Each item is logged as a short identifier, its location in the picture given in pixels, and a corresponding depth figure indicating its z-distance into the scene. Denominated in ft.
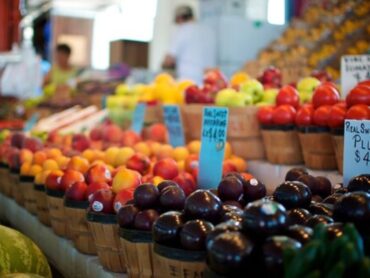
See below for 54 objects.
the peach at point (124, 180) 6.40
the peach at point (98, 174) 7.02
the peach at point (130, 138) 9.99
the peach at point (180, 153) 8.79
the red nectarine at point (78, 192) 6.72
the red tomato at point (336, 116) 6.91
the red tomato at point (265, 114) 8.29
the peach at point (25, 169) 9.38
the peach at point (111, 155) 8.89
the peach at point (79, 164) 8.18
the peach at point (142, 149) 9.24
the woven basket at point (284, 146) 8.07
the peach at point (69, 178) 7.35
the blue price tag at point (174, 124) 9.73
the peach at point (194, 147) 8.93
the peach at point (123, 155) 8.62
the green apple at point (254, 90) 9.53
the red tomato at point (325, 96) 7.52
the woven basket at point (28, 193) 8.98
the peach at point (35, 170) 9.17
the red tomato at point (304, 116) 7.54
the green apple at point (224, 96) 9.25
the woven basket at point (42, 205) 8.43
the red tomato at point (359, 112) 6.59
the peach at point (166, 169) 7.30
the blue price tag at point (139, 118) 11.01
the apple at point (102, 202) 5.95
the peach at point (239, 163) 8.26
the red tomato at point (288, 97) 8.45
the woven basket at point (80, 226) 6.66
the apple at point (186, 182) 6.72
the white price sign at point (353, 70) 8.08
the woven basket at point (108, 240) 5.82
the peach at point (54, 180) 7.59
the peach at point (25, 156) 9.83
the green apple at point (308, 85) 9.31
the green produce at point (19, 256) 6.14
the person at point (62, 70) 25.23
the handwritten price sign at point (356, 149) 5.46
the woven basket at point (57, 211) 7.47
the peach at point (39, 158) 9.33
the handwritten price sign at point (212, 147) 6.95
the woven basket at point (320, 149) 7.34
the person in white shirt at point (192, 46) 20.39
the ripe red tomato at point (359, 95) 6.87
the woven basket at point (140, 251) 4.97
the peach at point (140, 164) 7.82
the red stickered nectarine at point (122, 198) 5.87
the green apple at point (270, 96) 9.32
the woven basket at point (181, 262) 4.29
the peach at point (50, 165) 8.75
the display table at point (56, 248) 6.38
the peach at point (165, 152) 8.92
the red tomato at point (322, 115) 7.16
